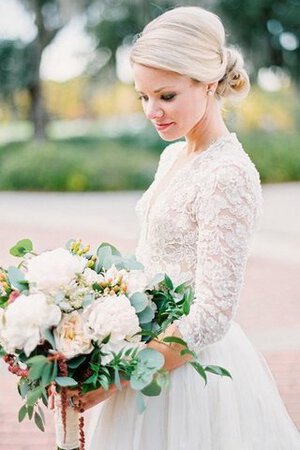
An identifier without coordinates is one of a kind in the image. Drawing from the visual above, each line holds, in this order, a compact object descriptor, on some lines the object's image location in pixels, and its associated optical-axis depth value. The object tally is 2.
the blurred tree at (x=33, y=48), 21.19
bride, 1.77
